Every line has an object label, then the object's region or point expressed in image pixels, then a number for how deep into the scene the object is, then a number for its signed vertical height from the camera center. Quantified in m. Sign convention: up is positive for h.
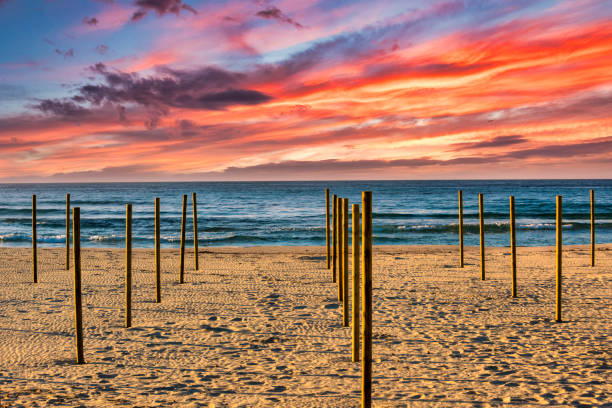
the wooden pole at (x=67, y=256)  10.65 -1.35
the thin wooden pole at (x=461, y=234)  10.89 -0.87
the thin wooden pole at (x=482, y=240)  9.34 -0.89
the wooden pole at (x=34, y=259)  9.10 -1.21
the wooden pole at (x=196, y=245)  10.59 -1.08
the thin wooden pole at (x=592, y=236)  10.85 -0.94
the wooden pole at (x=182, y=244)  8.62 -0.85
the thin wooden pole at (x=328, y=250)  9.30 -1.19
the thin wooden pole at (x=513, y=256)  7.77 -1.05
